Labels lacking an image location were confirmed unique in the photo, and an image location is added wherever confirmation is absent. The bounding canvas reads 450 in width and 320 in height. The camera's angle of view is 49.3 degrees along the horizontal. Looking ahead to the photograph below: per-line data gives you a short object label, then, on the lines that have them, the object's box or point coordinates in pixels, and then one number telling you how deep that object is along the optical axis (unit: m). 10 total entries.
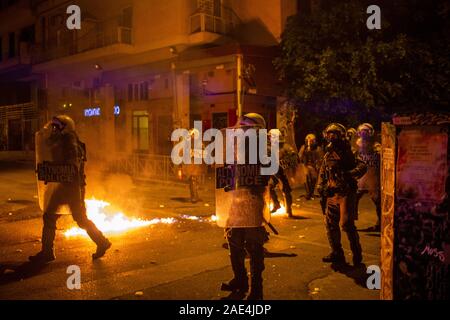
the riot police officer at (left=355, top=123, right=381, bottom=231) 8.41
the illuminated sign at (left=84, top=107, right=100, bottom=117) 26.17
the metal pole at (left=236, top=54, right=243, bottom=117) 17.86
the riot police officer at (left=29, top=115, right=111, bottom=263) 6.41
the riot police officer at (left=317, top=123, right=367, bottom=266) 6.15
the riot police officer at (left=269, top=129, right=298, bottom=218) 8.82
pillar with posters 3.95
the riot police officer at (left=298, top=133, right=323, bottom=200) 12.36
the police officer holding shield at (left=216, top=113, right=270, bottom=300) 4.93
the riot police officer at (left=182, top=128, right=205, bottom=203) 11.59
